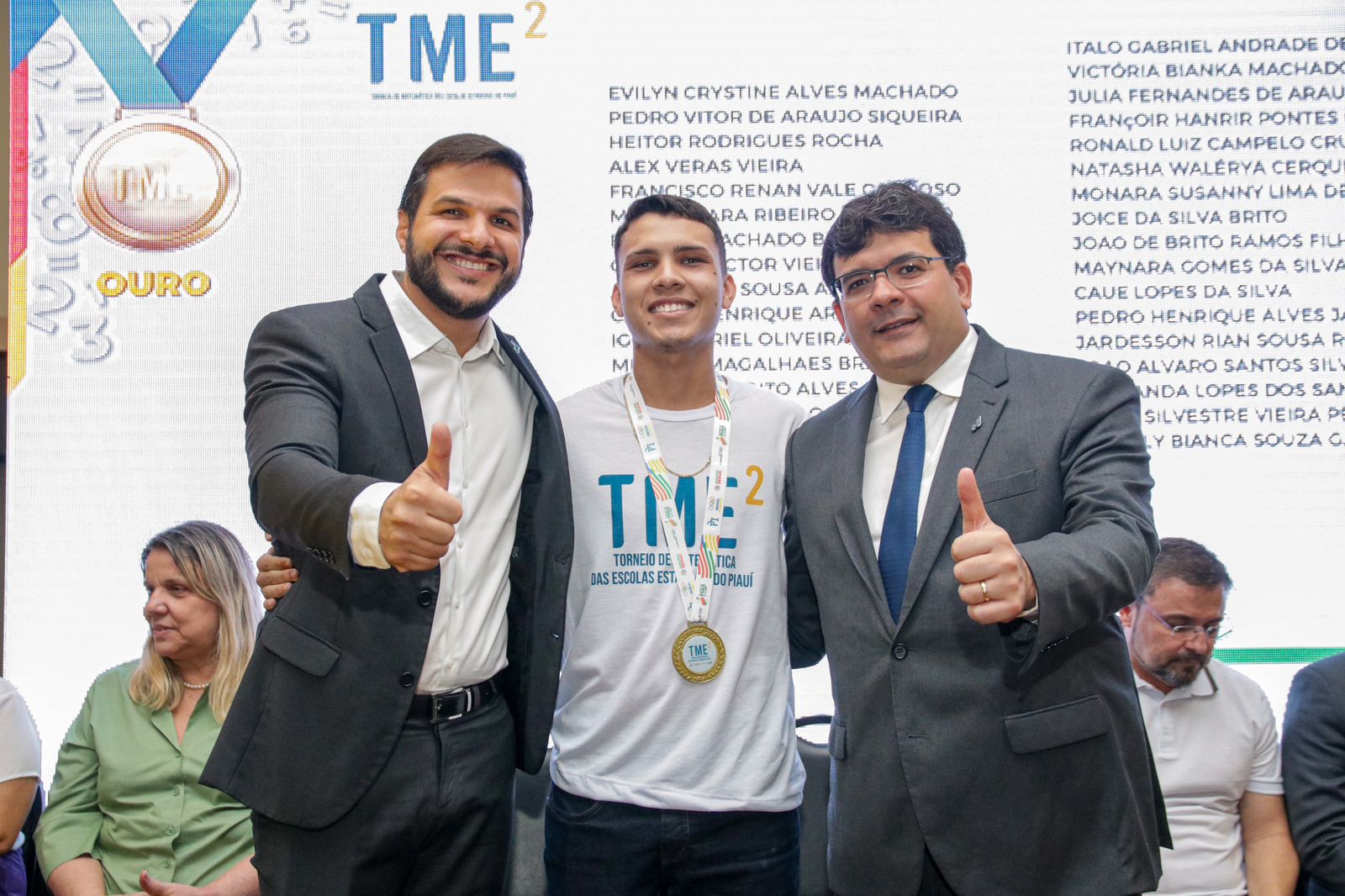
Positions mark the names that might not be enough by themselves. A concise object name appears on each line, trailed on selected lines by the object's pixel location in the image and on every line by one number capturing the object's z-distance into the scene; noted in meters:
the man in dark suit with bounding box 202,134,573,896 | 1.78
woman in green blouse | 2.80
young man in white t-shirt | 2.10
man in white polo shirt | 2.91
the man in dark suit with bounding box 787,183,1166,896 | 1.72
